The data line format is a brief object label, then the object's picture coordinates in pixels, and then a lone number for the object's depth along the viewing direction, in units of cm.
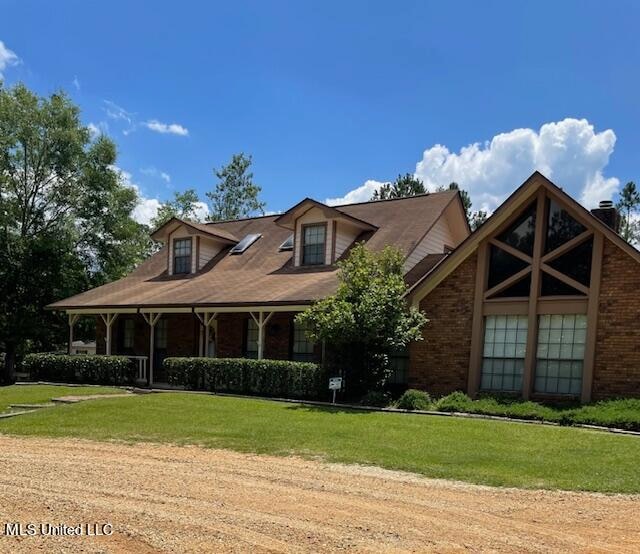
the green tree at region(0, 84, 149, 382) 2866
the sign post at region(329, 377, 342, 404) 1431
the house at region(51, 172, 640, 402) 1344
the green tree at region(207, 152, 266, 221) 4706
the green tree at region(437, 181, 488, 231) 4134
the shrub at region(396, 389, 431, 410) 1409
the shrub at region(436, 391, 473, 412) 1369
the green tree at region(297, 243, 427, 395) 1467
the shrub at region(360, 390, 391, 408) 1462
